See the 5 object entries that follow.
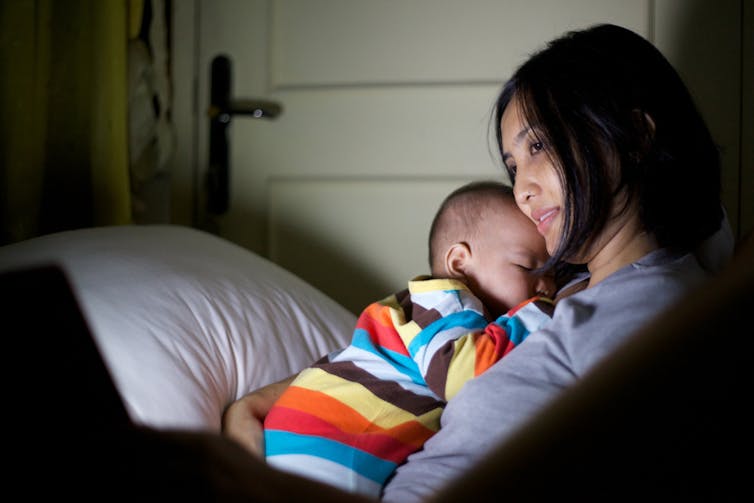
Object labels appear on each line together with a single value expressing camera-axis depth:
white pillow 0.94
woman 0.83
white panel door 1.77
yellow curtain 1.50
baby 0.92
